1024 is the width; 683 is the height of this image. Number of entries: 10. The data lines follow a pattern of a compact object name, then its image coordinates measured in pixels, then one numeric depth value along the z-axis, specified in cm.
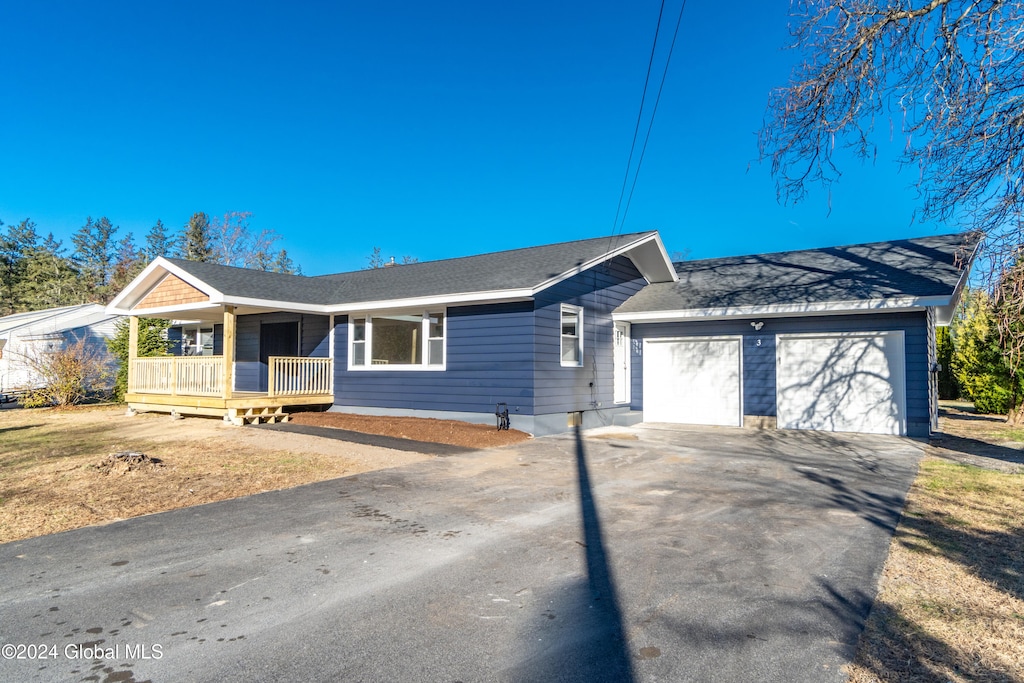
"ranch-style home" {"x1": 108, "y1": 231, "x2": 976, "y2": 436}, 1195
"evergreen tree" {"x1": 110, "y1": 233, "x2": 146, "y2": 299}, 4410
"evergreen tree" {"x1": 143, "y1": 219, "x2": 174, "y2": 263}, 5384
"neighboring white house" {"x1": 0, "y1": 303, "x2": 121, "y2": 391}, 2328
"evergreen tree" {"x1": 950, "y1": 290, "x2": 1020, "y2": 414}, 1581
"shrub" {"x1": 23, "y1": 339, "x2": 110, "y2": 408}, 1758
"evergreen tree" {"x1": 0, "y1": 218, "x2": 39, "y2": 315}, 4591
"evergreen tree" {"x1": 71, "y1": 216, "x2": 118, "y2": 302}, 5316
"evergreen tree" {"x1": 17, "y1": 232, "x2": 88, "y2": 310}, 4434
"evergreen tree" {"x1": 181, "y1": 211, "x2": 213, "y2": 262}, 4588
